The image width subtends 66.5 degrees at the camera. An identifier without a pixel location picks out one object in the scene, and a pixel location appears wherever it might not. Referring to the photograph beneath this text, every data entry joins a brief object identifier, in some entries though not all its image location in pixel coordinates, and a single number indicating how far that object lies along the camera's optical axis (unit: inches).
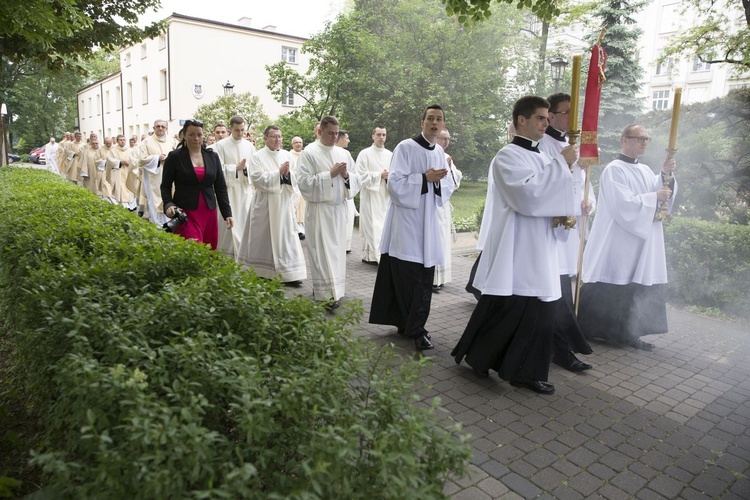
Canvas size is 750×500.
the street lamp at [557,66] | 523.5
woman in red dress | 252.1
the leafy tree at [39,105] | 1440.7
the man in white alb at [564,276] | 207.5
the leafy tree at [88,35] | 270.1
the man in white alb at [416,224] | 221.1
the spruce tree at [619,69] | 615.5
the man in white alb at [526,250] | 176.1
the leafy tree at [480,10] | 167.7
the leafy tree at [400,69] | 757.3
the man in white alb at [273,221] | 319.3
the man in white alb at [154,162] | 480.7
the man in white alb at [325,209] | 276.1
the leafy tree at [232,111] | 1016.9
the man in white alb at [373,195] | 398.9
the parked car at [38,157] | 1897.9
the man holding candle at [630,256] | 227.9
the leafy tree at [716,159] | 410.0
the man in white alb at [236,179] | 353.4
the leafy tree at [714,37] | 423.5
